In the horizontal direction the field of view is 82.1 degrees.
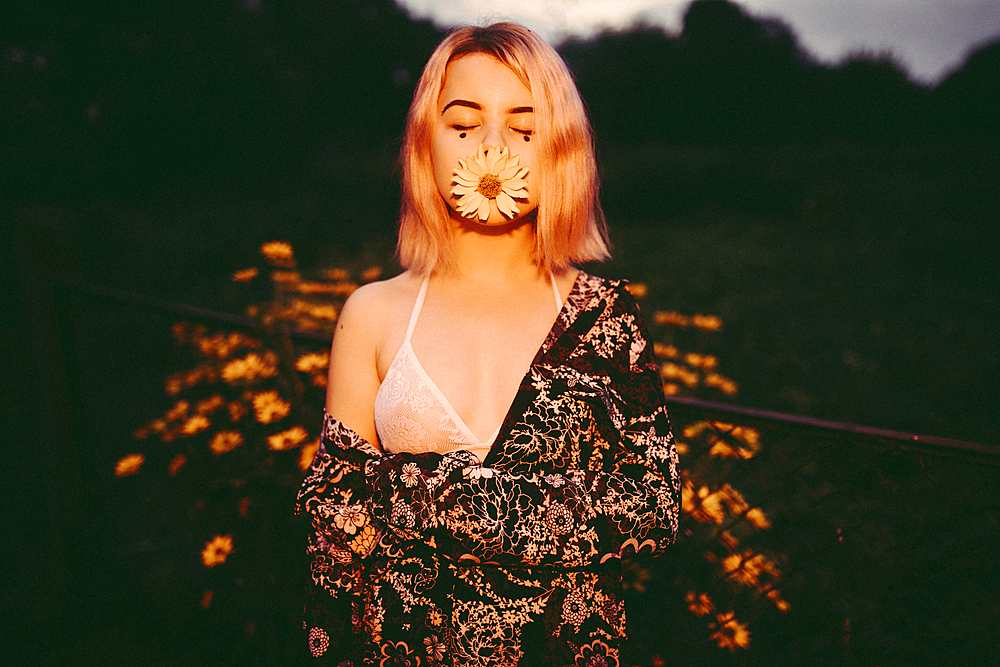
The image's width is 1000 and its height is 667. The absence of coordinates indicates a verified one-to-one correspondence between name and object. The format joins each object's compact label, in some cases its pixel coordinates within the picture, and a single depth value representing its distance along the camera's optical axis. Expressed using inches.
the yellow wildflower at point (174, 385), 74.7
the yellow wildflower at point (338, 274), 82.6
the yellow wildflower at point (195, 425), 65.6
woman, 34.2
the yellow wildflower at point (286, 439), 59.1
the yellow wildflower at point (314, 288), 76.1
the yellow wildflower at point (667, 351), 76.0
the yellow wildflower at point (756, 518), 53.4
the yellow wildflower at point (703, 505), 57.9
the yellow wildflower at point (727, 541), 57.6
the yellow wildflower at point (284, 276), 67.9
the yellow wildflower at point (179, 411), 69.8
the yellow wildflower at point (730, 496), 57.9
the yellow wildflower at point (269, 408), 61.0
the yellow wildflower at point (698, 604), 57.7
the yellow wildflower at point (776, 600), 53.2
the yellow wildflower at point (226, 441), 63.2
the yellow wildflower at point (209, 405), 69.9
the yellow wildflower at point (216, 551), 56.9
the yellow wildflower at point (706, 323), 81.5
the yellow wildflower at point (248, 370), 64.9
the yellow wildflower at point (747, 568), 55.7
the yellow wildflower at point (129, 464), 66.8
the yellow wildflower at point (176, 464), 66.1
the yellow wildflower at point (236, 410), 67.5
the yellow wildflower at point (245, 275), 60.7
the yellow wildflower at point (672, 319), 81.0
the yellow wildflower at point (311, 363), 67.0
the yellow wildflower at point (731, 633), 55.6
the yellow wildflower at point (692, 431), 68.9
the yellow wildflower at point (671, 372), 74.7
